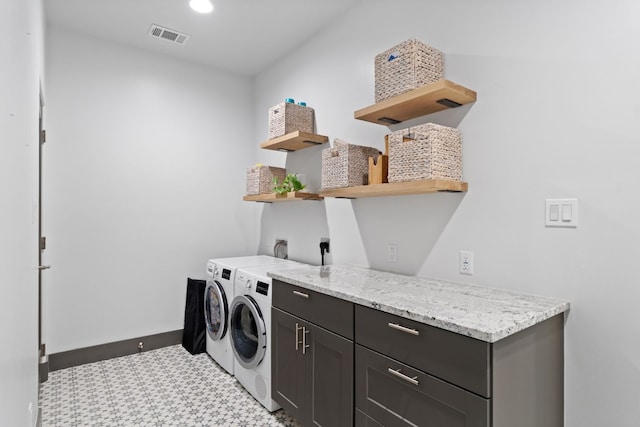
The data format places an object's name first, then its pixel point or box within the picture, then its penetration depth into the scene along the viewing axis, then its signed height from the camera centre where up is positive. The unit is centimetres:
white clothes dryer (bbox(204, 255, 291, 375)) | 282 -72
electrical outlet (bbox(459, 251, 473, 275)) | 191 -25
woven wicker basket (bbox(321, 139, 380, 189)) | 223 +30
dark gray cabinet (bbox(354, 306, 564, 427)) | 119 -59
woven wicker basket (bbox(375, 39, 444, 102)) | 190 +78
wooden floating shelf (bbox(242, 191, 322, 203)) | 284 +13
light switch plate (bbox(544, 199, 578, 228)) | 154 +1
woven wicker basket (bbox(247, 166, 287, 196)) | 321 +31
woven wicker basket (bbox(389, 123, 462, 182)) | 177 +30
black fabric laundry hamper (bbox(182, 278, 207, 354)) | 327 -97
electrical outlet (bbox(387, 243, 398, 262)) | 231 -24
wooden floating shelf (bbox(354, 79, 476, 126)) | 179 +59
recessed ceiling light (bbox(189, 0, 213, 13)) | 257 +146
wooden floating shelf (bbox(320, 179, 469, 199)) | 177 +14
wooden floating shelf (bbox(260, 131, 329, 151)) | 281 +57
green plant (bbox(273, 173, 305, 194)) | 292 +22
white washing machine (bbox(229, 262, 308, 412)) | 232 -80
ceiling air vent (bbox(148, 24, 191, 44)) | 295 +146
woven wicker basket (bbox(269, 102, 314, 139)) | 293 +76
